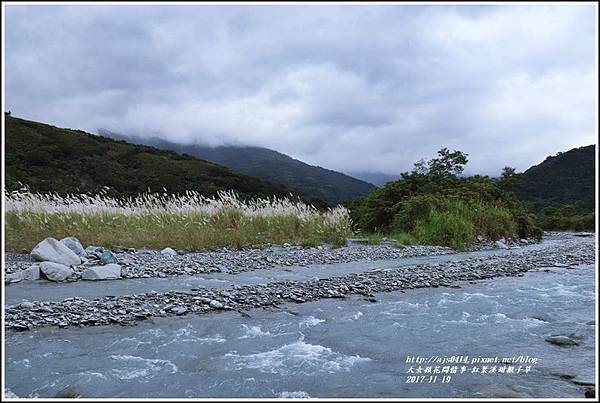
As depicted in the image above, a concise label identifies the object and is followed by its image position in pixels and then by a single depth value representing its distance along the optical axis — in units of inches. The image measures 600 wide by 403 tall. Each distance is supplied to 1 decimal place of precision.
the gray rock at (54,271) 267.7
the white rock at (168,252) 382.6
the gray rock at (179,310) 205.2
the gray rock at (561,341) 170.9
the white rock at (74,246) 333.7
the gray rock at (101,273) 275.7
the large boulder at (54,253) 300.0
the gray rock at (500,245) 564.4
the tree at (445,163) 804.0
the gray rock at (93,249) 348.8
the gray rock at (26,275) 256.4
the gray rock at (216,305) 216.2
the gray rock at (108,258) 324.3
